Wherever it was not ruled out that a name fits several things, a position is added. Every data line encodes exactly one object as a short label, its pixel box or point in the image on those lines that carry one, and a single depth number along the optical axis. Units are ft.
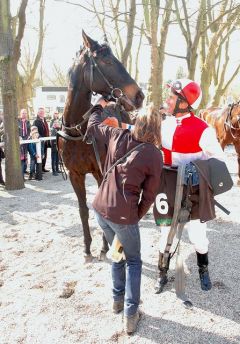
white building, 191.88
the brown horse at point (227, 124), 25.49
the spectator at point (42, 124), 33.56
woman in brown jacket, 8.41
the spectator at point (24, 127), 33.01
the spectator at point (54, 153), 33.68
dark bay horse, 11.84
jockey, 10.22
